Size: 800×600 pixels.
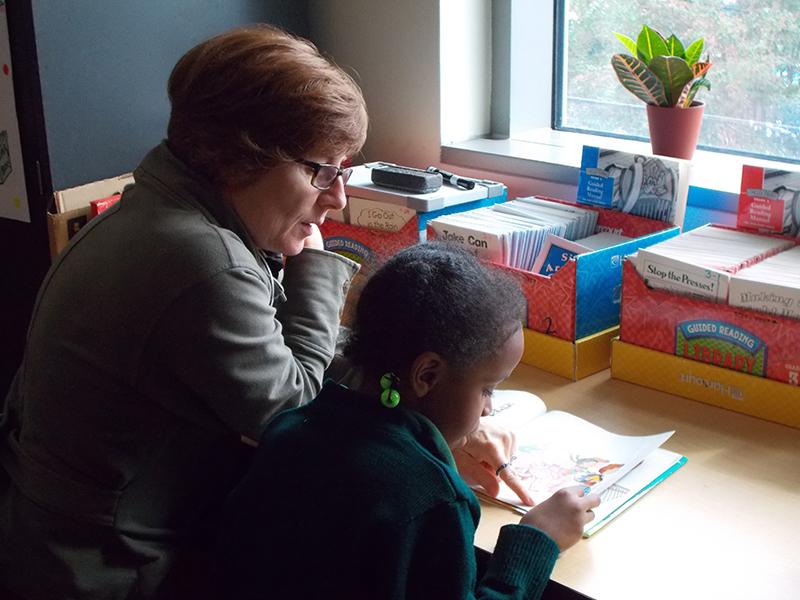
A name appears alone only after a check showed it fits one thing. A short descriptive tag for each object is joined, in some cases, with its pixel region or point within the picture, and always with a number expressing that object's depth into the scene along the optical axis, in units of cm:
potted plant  188
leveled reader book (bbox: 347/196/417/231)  196
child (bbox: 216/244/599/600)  98
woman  116
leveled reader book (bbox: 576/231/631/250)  180
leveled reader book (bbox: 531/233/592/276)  174
